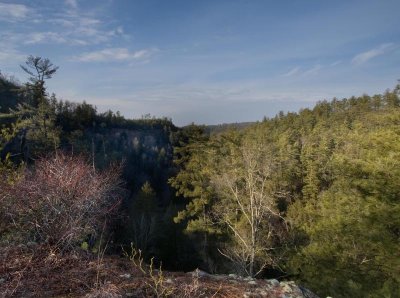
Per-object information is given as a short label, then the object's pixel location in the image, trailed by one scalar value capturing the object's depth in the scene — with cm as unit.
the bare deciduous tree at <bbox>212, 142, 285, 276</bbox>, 1491
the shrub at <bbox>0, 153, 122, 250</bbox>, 492
